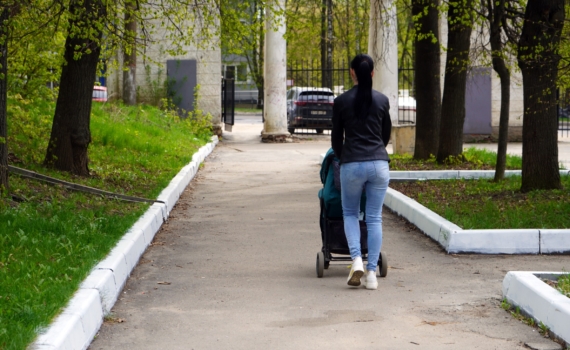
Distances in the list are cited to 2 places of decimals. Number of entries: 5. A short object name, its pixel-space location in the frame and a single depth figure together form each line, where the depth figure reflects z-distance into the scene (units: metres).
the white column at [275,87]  27.08
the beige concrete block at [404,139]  19.06
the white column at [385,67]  20.83
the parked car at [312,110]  30.61
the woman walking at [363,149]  7.08
